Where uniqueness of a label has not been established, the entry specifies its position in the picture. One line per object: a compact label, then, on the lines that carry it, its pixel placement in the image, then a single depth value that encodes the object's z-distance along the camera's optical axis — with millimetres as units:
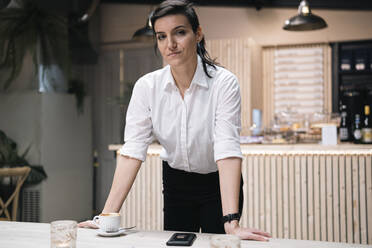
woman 1599
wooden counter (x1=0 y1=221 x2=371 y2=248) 1324
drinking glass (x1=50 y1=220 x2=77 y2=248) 1195
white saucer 1437
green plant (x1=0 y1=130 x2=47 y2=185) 4660
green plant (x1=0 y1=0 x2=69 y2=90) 4719
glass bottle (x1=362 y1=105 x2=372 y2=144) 3672
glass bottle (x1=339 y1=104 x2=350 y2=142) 4020
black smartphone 1314
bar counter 3615
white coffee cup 1443
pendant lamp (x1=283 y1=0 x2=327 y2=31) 4051
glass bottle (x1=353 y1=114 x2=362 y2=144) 3782
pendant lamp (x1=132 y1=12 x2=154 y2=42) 4436
